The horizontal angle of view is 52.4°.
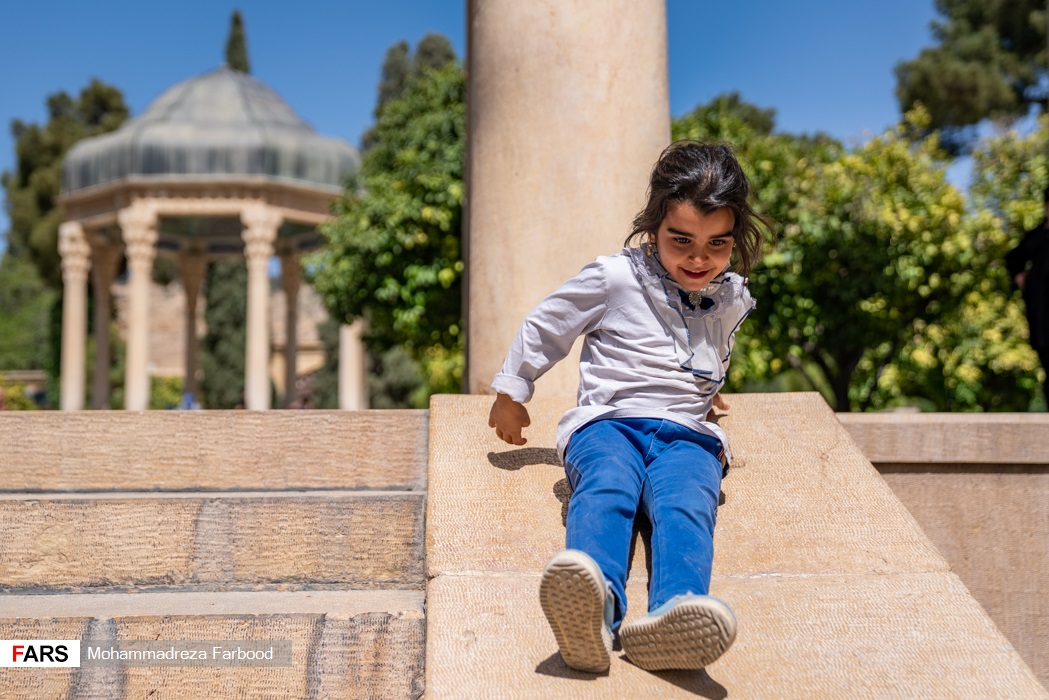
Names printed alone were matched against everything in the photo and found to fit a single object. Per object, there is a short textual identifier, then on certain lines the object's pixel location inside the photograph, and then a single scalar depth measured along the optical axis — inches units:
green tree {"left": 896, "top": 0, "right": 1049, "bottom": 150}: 1219.9
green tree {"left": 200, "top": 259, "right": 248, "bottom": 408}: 1139.9
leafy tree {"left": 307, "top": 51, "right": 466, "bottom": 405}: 466.9
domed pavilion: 643.5
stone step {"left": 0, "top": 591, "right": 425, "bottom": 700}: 98.0
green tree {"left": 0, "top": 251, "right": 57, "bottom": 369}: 1558.8
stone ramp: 89.1
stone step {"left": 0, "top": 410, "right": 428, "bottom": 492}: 137.0
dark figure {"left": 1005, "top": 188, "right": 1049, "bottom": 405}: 205.9
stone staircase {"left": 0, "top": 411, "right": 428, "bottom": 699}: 99.1
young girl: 99.1
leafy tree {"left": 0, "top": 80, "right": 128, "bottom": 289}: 1398.9
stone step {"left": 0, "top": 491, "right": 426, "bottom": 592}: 118.5
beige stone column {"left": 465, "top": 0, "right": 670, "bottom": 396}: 176.4
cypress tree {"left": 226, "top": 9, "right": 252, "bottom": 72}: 1632.6
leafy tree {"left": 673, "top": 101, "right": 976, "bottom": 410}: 420.2
